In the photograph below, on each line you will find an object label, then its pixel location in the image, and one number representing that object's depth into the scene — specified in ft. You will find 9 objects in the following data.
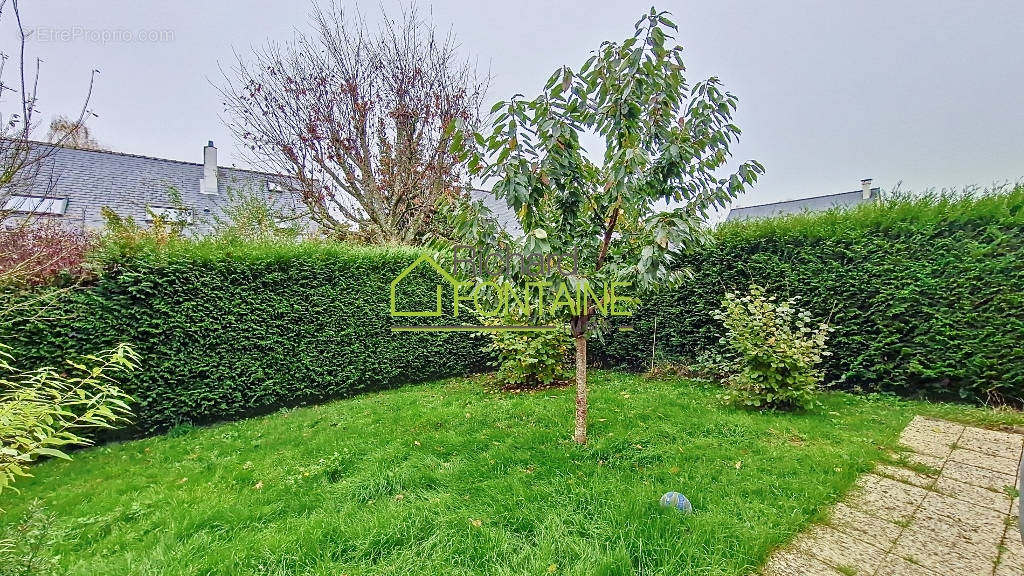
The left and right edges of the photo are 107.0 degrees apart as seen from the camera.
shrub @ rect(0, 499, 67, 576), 4.75
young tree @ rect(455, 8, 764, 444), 8.04
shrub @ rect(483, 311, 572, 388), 16.40
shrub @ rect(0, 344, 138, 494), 3.96
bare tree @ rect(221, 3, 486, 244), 25.72
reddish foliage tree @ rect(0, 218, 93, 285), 10.39
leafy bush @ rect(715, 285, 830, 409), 12.26
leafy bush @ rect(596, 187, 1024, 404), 12.41
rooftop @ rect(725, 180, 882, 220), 45.14
